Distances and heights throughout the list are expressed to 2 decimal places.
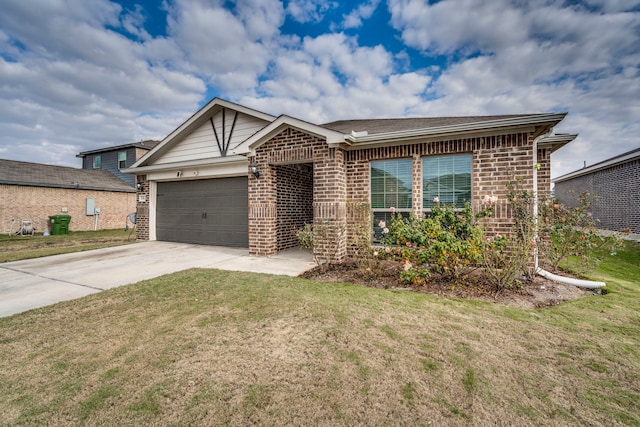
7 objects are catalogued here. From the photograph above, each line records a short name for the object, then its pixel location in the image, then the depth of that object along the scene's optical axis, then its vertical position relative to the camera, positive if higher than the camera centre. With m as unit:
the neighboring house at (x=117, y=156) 22.66 +5.02
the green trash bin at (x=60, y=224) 15.12 -0.51
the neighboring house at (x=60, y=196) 14.80 +1.13
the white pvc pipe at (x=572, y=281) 4.57 -1.13
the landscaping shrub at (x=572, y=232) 4.88 -0.30
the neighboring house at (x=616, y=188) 12.63 +1.46
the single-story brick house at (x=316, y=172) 5.52 +1.13
